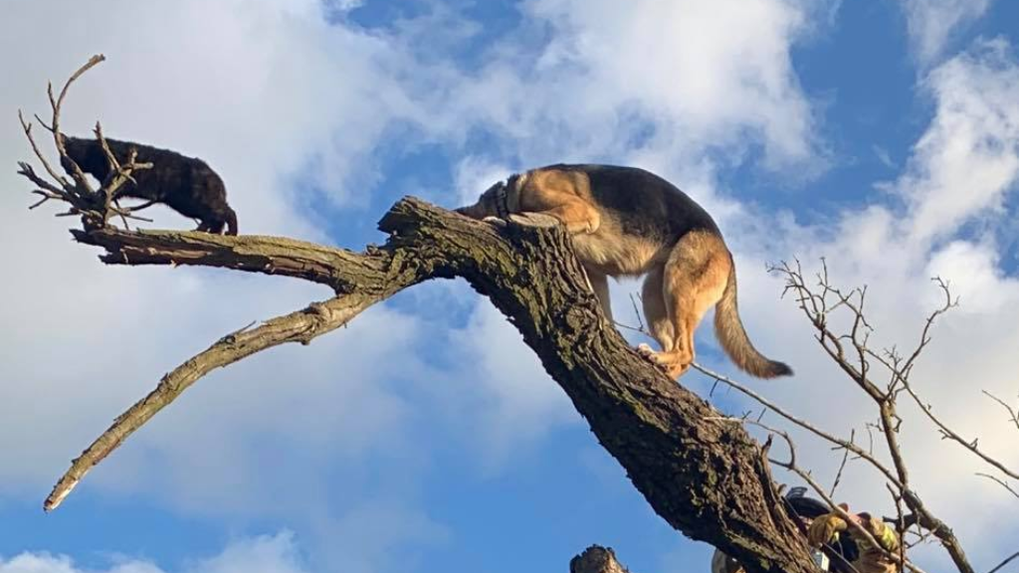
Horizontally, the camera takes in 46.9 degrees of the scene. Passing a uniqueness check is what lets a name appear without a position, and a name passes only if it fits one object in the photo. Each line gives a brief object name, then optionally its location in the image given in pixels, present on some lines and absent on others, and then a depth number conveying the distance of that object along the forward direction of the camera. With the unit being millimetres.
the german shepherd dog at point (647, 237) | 7355
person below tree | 5293
